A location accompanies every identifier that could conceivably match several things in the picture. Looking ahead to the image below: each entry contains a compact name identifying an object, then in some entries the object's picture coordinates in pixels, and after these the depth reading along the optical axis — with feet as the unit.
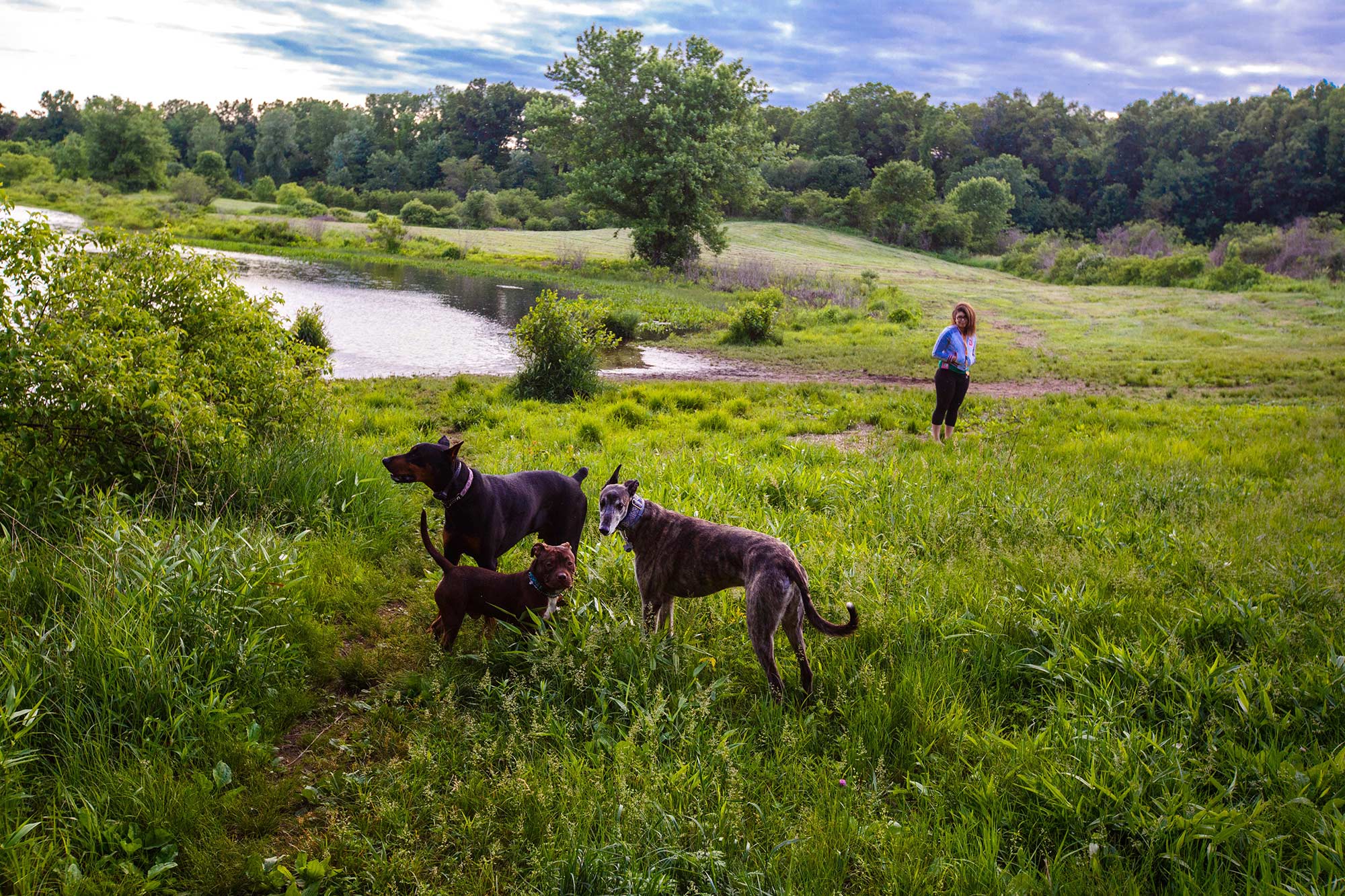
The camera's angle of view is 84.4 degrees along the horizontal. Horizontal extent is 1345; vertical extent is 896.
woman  32.40
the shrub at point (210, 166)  297.53
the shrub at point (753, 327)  69.10
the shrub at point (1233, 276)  120.57
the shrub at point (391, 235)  156.04
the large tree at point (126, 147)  247.91
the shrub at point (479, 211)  229.86
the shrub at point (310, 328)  48.80
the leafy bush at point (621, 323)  73.05
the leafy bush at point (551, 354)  40.83
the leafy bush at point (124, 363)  15.80
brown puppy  13.84
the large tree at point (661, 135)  121.39
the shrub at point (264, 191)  270.46
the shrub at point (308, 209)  231.50
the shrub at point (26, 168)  231.30
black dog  14.85
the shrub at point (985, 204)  229.04
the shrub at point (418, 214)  229.86
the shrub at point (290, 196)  255.50
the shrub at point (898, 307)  80.59
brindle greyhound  12.41
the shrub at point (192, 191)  223.30
